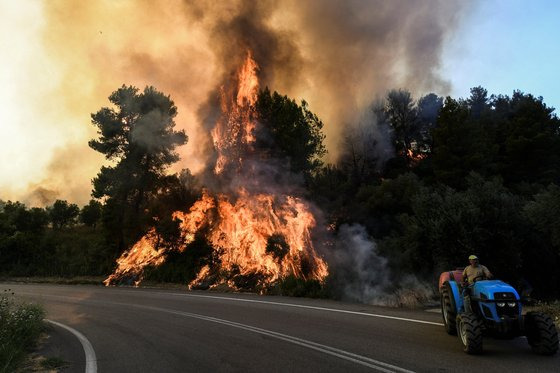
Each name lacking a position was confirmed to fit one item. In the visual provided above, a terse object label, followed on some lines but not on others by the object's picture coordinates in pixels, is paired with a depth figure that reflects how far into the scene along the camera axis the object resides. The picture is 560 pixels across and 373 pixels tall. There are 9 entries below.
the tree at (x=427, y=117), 54.00
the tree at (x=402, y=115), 54.75
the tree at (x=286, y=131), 29.14
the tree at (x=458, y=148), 39.81
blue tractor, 7.00
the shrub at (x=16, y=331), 7.97
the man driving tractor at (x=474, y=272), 8.27
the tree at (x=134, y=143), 38.53
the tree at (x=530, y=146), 44.22
